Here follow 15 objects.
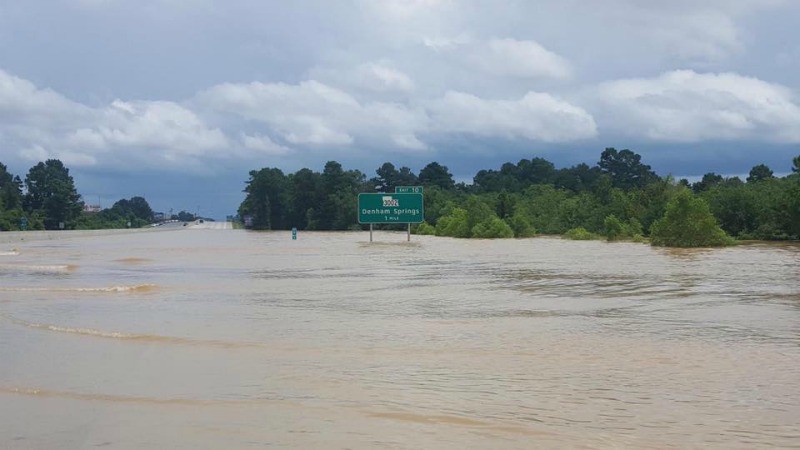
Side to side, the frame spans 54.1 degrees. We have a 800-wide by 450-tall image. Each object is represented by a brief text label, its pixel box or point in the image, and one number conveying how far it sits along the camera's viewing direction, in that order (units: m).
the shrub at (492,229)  67.25
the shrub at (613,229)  54.62
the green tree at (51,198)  142.62
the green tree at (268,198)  164.75
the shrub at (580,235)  59.91
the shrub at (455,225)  71.81
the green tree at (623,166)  129.50
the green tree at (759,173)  89.00
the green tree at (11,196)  125.19
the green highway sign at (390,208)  60.59
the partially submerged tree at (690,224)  41.00
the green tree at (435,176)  142.00
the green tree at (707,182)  80.65
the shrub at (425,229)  86.11
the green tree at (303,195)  143.75
